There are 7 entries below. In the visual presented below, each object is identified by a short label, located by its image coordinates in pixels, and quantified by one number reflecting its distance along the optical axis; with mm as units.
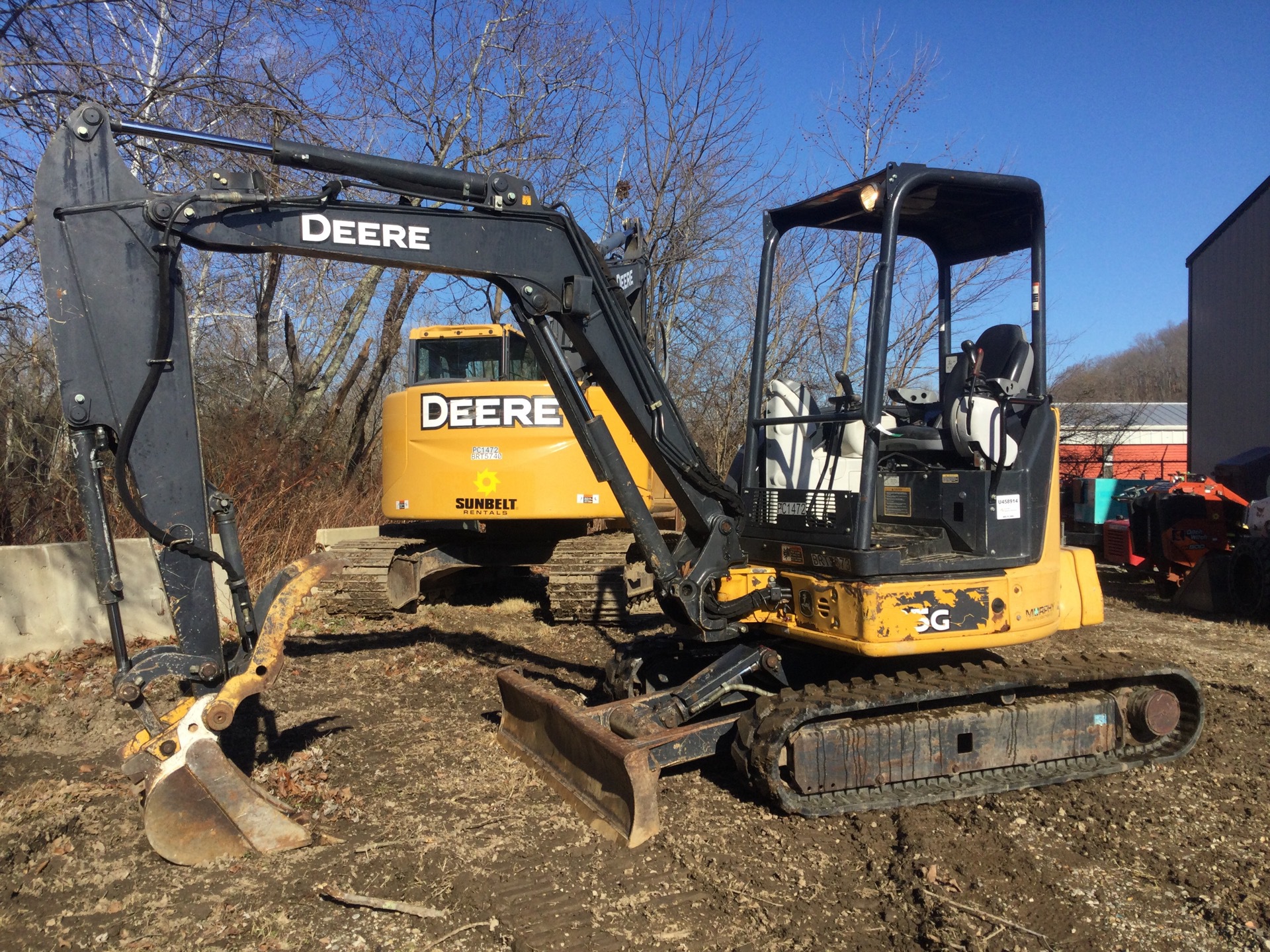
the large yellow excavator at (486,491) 8703
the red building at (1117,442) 26516
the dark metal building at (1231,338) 19438
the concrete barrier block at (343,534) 10562
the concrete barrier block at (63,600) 7340
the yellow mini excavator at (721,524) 4000
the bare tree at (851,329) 13844
